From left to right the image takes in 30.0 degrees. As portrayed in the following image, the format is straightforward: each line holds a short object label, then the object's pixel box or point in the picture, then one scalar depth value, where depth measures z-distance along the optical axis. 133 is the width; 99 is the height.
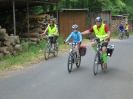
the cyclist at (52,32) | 12.74
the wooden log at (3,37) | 12.14
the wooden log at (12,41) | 12.75
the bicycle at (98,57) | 8.62
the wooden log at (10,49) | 12.39
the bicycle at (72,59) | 9.03
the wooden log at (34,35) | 17.17
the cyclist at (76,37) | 9.56
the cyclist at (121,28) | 26.24
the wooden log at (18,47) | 12.95
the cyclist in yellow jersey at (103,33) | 8.77
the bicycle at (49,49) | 12.31
